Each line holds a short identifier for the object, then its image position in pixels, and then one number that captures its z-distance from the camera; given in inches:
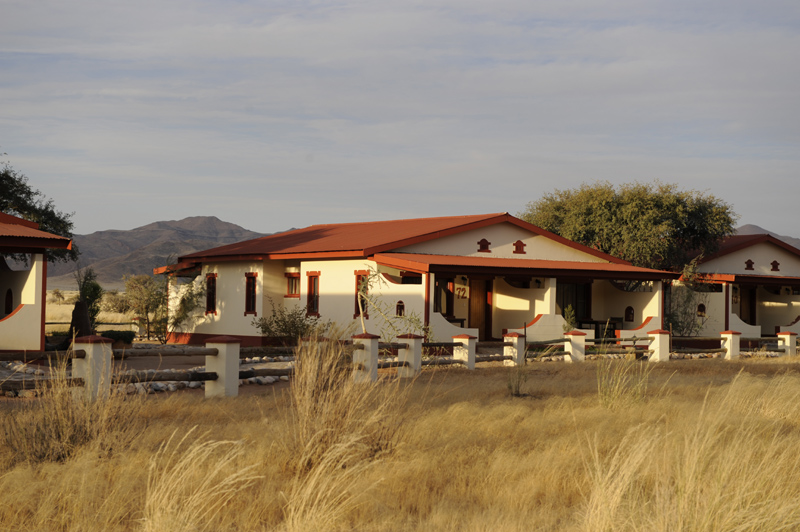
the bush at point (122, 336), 943.0
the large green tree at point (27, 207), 1257.4
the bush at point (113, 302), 2014.0
